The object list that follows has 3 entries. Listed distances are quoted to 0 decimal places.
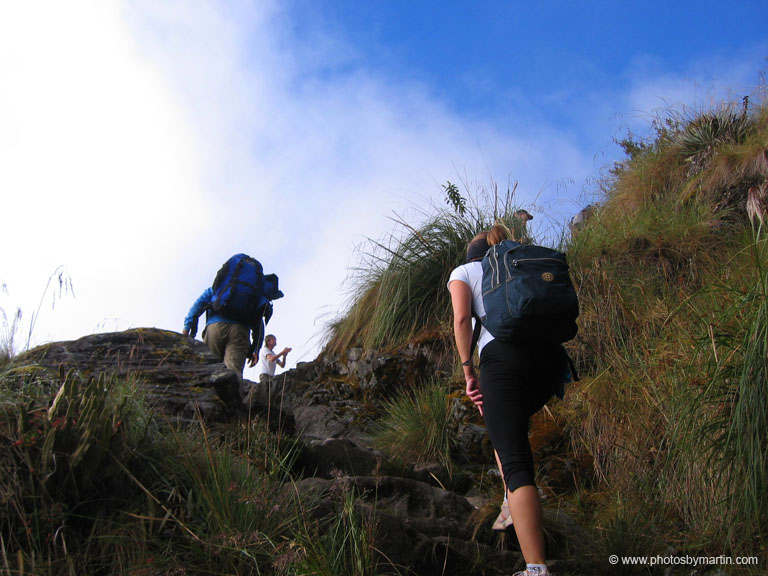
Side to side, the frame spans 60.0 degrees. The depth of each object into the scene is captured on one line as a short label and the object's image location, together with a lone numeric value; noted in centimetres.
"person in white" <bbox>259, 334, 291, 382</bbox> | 992
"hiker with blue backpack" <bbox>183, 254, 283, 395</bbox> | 735
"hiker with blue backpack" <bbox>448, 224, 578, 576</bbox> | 307
